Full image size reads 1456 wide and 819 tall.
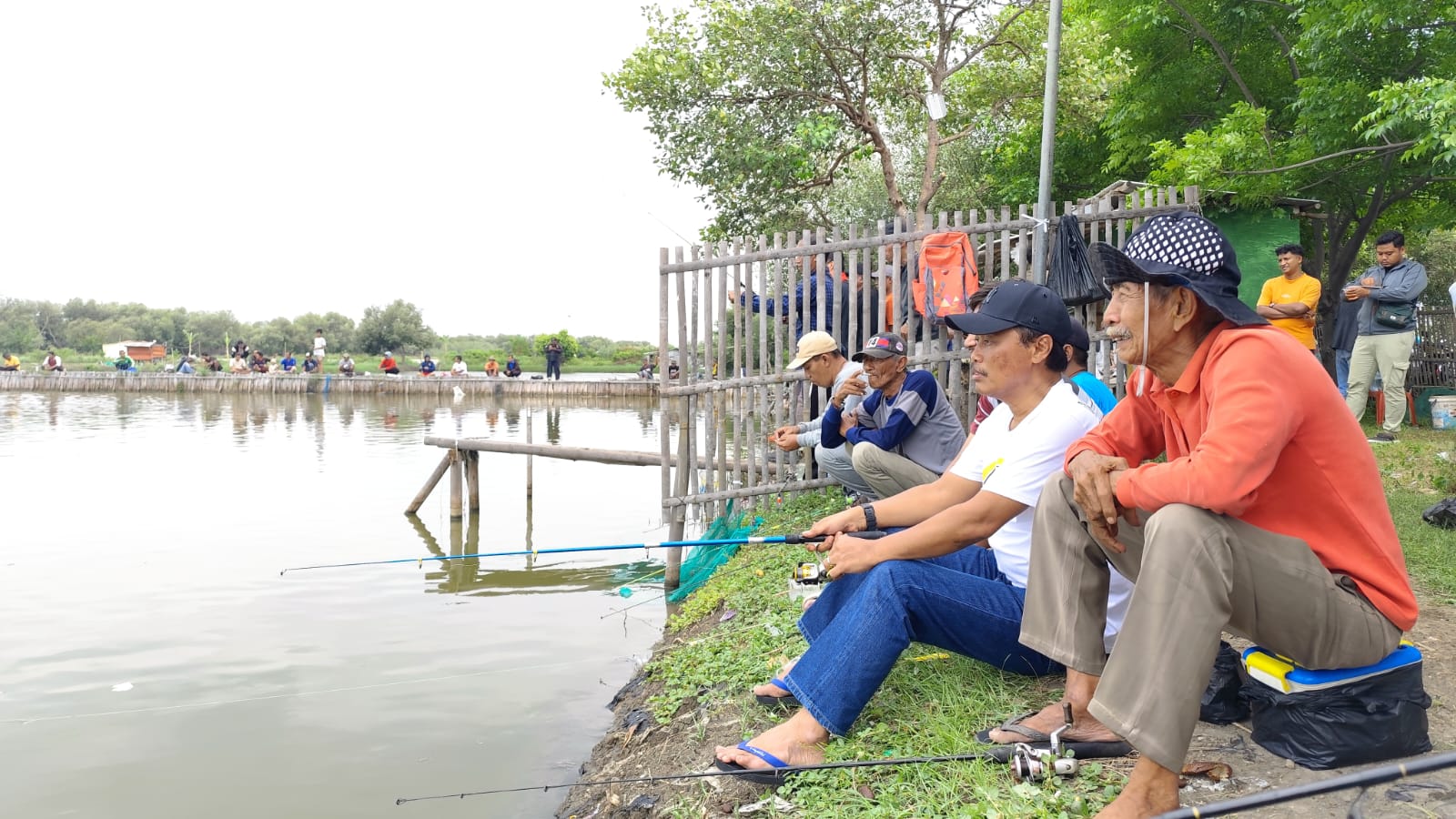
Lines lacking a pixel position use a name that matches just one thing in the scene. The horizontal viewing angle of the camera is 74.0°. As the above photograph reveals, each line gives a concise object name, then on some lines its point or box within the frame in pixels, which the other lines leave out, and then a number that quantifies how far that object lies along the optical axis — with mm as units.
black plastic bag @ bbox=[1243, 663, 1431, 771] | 2330
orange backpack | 6875
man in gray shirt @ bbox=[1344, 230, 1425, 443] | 8305
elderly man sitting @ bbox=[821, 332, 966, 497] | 5328
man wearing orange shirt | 2143
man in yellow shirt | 7945
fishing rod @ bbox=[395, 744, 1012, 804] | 2781
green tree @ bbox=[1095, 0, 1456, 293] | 9477
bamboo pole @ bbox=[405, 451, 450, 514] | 11820
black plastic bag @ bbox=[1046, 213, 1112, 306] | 6465
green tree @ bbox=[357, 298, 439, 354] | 62844
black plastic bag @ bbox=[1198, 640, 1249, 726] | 2861
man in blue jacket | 7070
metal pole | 6477
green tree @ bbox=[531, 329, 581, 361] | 58544
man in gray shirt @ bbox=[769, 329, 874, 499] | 6363
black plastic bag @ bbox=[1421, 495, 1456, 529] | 5828
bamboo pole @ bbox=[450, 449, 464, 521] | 11555
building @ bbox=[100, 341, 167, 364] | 60106
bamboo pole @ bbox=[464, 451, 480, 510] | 11773
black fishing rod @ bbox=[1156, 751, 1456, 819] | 1568
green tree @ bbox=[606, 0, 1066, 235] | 13391
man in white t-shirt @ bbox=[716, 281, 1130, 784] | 2947
